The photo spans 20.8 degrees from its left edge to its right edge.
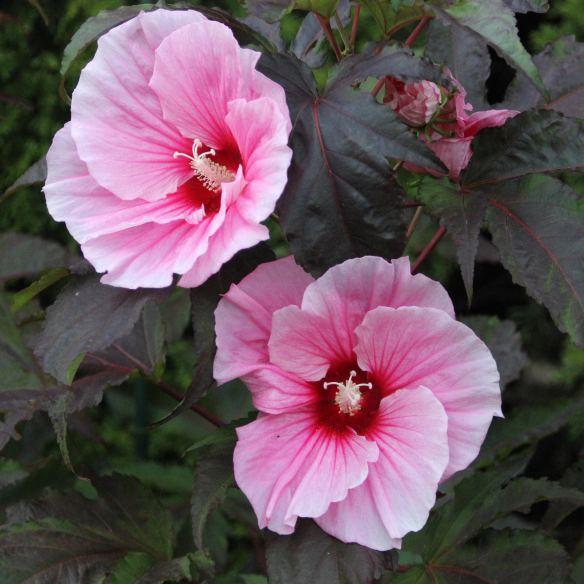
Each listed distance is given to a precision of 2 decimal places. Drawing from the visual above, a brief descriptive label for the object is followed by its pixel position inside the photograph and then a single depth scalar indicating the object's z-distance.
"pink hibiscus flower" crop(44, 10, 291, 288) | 0.88
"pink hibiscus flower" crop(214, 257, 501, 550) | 0.91
